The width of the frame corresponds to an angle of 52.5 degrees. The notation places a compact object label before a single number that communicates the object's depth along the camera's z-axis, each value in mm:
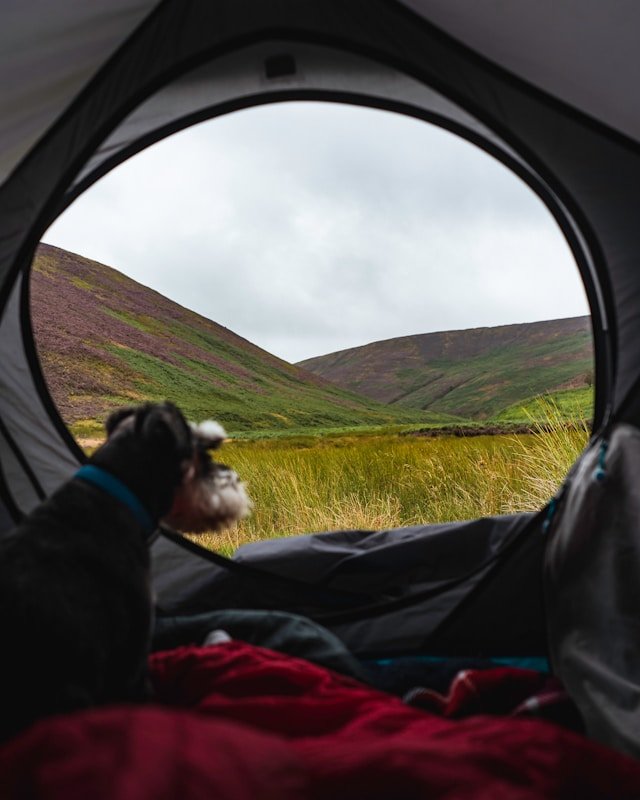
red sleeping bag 773
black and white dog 1304
